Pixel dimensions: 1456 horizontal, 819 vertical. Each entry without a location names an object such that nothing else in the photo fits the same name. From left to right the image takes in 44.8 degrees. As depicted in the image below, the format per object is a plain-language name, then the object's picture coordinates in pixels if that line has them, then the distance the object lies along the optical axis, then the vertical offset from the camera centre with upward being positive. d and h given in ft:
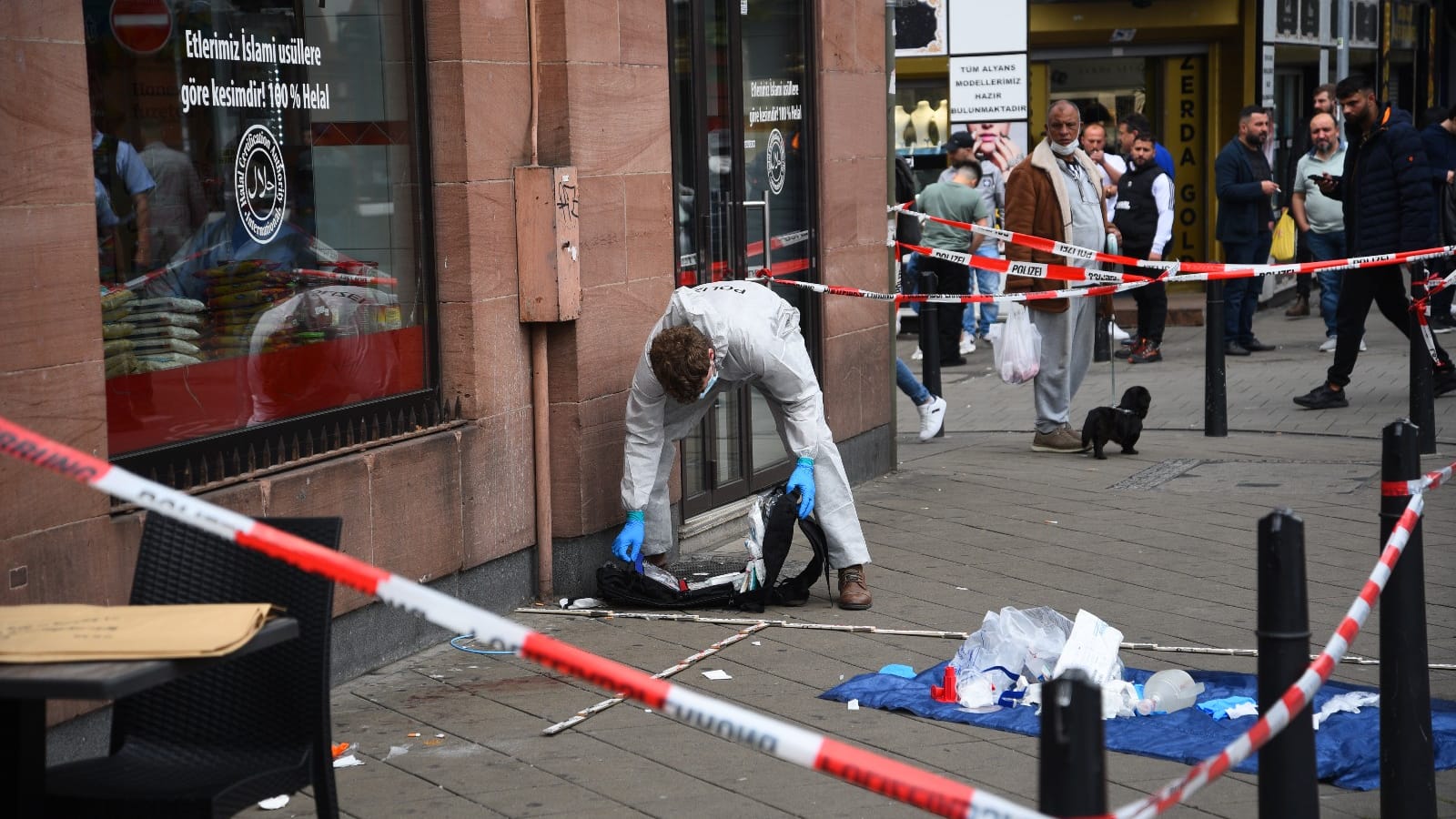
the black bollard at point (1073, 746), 8.07 -2.52
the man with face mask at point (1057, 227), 34.06 -0.65
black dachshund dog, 33.19 -4.38
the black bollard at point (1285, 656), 11.32 -3.02
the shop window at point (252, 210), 16.71 +0.07
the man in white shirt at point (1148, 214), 47.16 -0.59
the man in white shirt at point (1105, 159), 45.32 +0.91
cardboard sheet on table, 9.31 -2.24
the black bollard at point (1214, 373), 35.14 -3.63
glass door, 26.03 +0.49
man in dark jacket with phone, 35.22 -0.34
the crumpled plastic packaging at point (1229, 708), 16.97 -4.98
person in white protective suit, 21.54 -2.49
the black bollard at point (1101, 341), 48.96 -4.14
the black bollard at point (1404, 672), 13.73 -3.81
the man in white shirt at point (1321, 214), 47.55 -0.72
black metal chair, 11.30 -3.13
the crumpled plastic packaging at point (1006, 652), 17.93 -4.77
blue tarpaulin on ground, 15.48 -5.03
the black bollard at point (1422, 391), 31.81 -3.73
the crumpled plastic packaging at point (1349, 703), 16.89 -4.96
